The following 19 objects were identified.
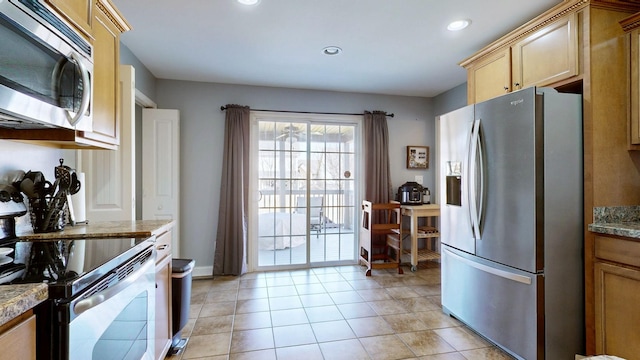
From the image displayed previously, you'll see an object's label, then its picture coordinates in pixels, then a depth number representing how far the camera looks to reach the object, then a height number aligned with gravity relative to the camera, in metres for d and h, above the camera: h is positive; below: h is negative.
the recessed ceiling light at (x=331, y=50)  2.86 +1.28
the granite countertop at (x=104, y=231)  1.67 -0.28
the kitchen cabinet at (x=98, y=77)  1.55 +0.65
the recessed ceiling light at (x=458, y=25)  2.37 +1.27
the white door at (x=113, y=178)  2.32 +0.04
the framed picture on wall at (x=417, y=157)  4.50 +0.38
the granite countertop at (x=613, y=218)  1.80 -0.24
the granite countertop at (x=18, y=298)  0.76 -0.32
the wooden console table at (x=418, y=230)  4.02 -0.67
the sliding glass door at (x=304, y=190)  4.09 -0.11
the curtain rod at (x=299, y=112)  4.09 +0.98
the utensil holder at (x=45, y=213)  1.74 -0.17
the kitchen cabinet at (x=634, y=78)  1.89 +0.66
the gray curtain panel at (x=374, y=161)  4.27 +0.30
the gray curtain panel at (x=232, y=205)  3.81 -0.29
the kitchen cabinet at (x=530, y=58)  1.98 +0.95
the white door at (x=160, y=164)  3.54 +0.22
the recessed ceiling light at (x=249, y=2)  2.09 +1.27
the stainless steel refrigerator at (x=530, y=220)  1.89 -0.26
